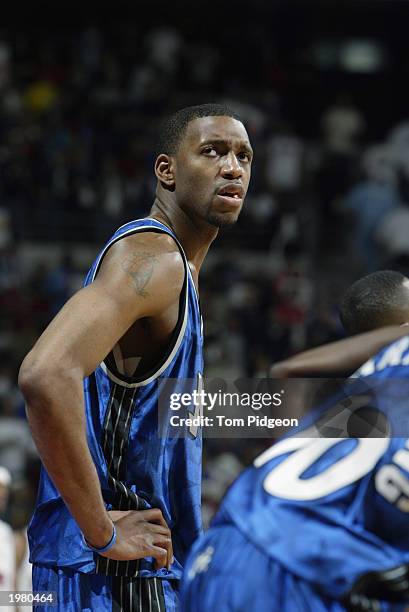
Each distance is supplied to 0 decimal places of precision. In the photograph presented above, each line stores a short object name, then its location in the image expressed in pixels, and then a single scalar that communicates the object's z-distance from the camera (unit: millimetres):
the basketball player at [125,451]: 4453
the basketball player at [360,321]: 4297
